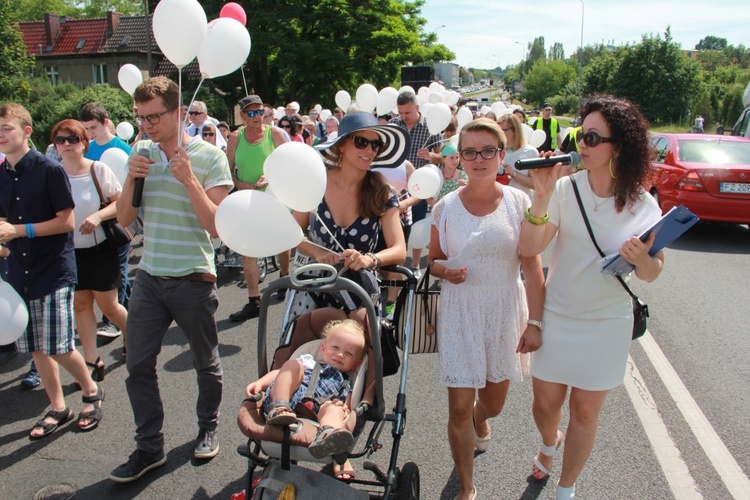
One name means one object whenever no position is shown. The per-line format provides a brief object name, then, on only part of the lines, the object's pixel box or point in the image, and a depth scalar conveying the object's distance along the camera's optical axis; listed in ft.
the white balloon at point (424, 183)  18.25
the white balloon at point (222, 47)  10.29
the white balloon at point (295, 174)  7.84
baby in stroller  7.52
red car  29.01
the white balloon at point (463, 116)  32.46
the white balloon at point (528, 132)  26.28
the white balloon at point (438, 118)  23.73
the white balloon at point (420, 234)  18.10
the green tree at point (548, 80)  272.51
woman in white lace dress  9.29
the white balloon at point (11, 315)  10.13
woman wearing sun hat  9.55
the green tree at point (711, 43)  499.51
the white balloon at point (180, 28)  9.73
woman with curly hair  8.38
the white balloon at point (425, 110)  24.56
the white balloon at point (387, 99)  27.42
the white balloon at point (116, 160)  16.93
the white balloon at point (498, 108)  43.46
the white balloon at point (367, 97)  26.66
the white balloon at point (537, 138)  31.09
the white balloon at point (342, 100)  41.20
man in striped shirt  10.38
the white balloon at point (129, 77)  21.43
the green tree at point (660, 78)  148.66
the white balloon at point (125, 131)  28.71
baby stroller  7.16
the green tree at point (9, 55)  97.25
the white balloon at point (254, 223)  7.68
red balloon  14.33
